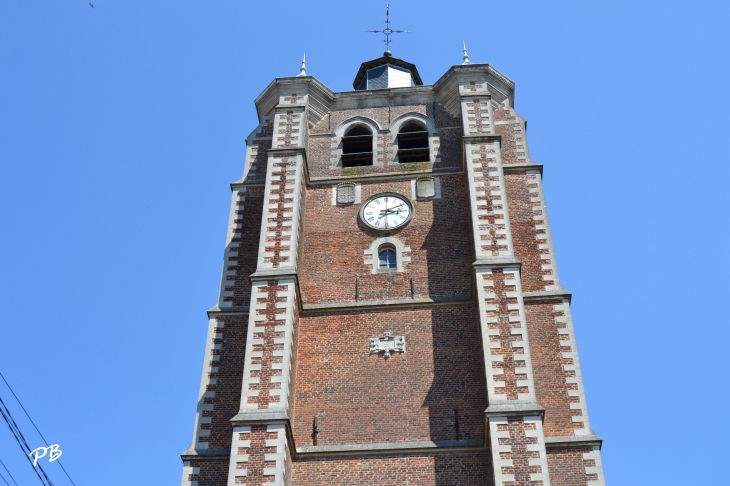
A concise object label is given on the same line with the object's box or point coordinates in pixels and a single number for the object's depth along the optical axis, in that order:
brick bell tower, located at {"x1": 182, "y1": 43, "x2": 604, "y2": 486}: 18.42
